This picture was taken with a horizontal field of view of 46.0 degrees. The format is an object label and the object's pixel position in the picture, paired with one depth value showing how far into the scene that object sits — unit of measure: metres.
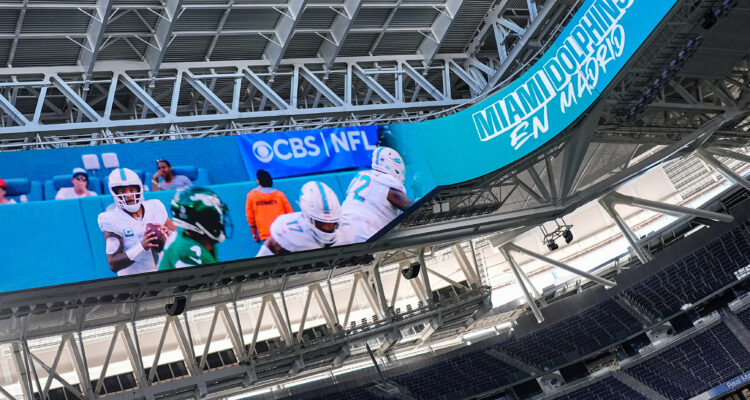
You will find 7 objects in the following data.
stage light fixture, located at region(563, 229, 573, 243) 32.75
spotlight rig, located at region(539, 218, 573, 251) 32.81
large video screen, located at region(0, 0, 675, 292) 20.89
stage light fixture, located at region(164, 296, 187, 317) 23.27
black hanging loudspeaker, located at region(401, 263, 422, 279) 30.00
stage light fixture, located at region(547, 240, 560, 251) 33.84
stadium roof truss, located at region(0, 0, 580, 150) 22.86
